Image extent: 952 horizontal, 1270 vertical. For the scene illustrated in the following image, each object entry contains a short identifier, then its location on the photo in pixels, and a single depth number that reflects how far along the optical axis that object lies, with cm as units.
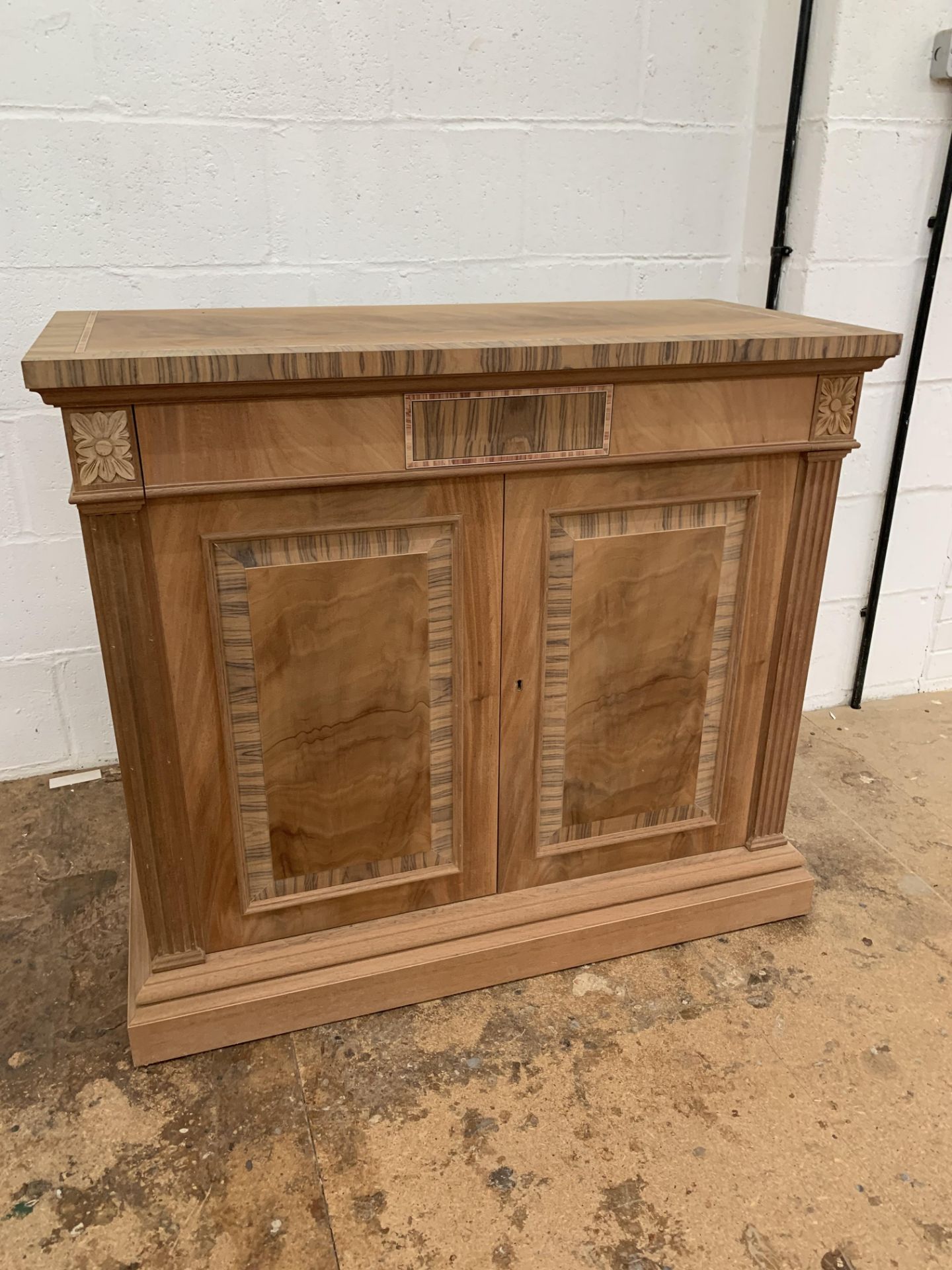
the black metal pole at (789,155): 173
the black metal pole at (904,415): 186
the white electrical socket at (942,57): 173
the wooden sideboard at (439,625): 112
